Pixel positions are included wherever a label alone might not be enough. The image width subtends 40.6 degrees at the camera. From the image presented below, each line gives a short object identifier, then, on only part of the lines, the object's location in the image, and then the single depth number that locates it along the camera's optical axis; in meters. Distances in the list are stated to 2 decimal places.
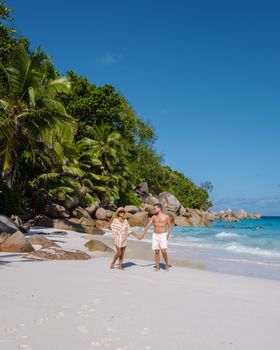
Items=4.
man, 8.81
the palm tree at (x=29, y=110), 16.67
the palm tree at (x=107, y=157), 33.59
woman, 8.48
